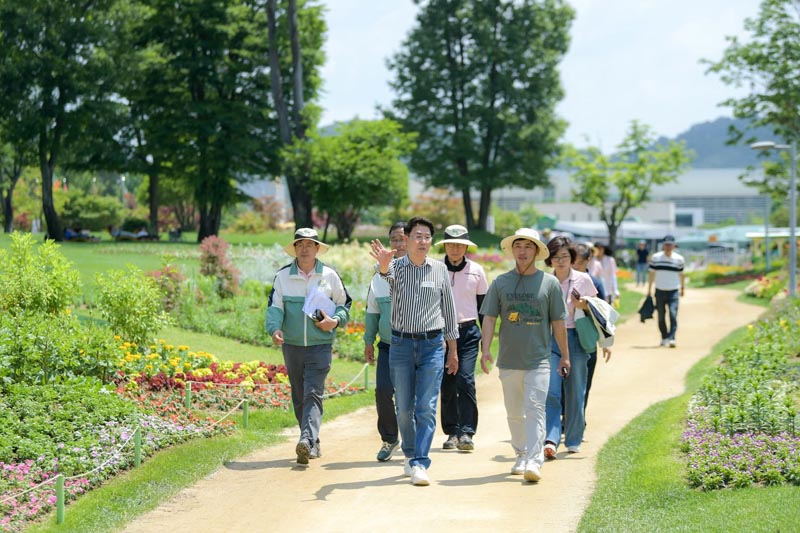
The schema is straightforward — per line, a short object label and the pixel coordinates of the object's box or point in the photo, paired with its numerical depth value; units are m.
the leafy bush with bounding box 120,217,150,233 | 49.81
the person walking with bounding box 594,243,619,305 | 17.56
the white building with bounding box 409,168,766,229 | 145.62
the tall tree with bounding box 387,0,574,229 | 50.88
